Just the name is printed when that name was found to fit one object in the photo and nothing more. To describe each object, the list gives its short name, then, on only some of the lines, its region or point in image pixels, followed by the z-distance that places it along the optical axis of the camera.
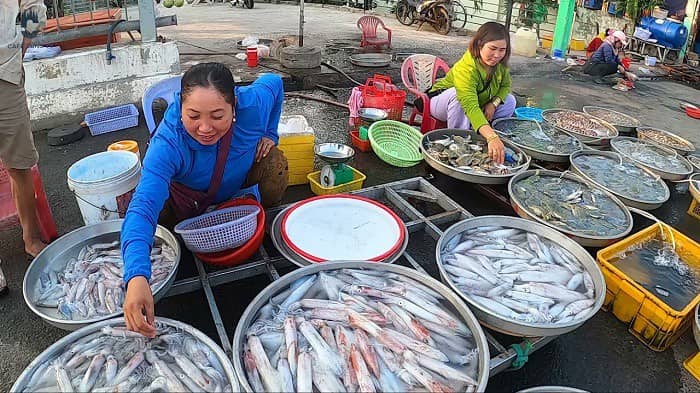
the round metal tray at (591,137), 4.79
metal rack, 2.32
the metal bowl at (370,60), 8.34
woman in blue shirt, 1.96
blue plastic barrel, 10.05
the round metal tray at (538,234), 2.19
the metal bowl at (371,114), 4.98
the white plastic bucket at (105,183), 3.01
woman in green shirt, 4.16
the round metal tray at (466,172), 3.76
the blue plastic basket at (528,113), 5.64
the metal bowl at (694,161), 4.69
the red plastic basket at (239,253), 2.63
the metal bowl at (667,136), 4.95
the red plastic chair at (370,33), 9.82
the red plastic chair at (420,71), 5.66
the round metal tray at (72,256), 2.11
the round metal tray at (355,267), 1.82
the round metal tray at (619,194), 3.70
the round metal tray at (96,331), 1.75
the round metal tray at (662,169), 4.27
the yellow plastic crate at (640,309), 2.62
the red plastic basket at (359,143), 4.95
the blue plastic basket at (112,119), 5.00
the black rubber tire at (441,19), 12.48
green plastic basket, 4.53
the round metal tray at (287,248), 2.62
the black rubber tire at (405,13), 13.54
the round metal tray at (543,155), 4.29
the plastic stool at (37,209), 3.13
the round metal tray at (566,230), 3.11
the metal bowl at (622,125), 5.52
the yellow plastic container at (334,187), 3.77
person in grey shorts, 2.77
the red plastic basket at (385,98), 5.10
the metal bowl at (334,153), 3.71
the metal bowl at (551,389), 1.88
